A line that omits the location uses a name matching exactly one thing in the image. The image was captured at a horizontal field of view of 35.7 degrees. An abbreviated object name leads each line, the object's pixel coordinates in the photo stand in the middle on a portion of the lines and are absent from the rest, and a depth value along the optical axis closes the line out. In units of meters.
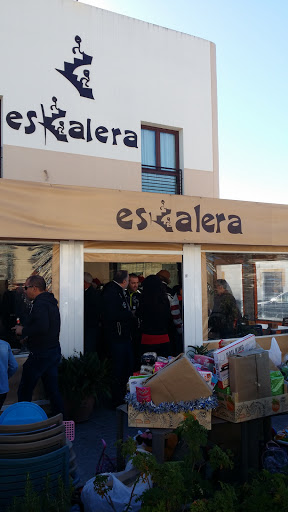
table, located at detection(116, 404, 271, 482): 3.46
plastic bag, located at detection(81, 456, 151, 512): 2.85
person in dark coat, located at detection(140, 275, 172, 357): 6.31
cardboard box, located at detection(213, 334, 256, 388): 3.85
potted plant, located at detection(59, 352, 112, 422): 5.74
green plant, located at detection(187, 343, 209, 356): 6.86
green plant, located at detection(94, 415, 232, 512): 2.21
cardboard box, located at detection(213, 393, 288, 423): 3.71
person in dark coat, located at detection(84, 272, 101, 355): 7.02
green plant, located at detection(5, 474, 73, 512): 2.25
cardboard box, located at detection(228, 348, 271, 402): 3.78
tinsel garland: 3.49
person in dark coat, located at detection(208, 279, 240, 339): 7.48
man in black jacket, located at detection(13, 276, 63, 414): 4.89
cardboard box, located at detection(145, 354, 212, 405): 3.53
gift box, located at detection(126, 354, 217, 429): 3.51
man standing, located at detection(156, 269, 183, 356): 7.18
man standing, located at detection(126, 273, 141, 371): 7.27
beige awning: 5.45
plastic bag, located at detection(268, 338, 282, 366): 4.93
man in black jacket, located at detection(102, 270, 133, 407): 6.11
